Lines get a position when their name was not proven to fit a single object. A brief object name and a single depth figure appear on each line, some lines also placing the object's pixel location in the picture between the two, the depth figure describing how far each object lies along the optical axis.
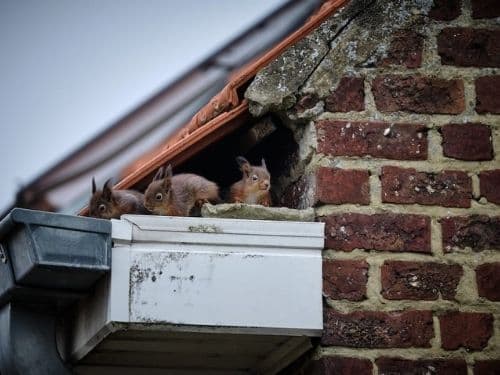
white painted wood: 6.14
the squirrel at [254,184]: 7.39
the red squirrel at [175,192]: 7.34
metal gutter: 6.03
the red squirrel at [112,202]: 7.36
